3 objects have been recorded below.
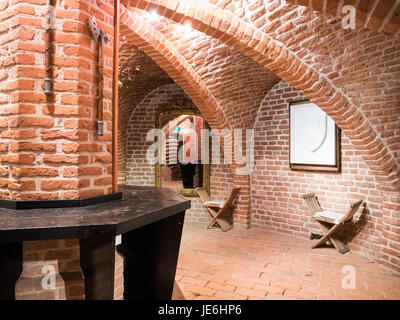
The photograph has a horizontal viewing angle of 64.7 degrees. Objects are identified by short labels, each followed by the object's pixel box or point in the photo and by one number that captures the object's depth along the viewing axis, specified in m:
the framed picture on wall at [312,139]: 4.66
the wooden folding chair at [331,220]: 4.07
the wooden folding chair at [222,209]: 5.52
